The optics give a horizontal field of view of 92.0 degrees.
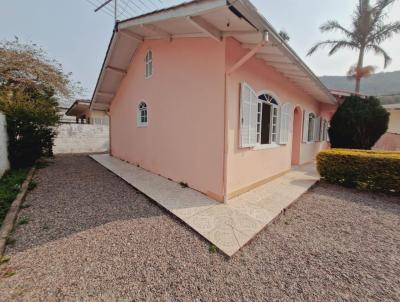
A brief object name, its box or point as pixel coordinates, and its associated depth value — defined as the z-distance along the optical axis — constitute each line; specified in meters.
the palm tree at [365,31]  14.70
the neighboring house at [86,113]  15.29
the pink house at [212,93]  4.23
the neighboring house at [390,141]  12.27
